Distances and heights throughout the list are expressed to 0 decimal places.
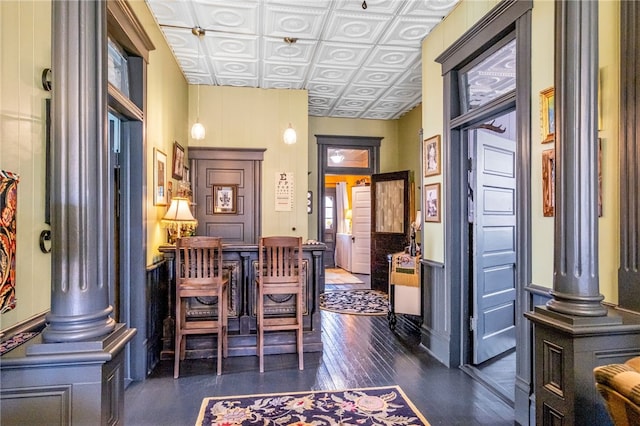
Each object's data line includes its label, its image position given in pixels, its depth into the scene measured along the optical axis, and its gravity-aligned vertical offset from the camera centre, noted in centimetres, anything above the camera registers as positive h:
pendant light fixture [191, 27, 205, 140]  381 +143
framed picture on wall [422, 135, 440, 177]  389 +62
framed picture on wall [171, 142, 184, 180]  459 +68
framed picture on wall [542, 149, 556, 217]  239 +20
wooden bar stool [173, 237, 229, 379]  332 -58
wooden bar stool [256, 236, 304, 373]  347 -56
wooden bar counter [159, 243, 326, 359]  380 -93
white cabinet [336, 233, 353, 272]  988 -95
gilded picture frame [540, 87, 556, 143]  240 +64
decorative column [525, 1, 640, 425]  172 -19
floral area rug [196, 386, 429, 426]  255 -136
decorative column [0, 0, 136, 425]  140 -18
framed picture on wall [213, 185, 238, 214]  567 +25
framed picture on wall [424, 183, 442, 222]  387 +13
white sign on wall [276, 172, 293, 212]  572 +33
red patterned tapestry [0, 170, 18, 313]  148 -8
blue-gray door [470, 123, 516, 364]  362 -29
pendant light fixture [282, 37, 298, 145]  474 +98
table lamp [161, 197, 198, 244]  380 +1
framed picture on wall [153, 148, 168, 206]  367 +38
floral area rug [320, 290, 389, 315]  572 -140
